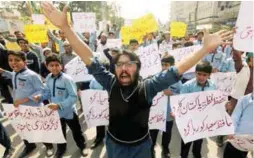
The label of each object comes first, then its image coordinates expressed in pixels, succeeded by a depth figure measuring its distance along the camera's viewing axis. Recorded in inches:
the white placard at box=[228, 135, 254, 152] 58.7
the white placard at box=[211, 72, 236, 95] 109.3
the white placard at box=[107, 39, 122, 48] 163.8
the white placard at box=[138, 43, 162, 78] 109.6
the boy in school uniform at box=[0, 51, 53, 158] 87.1
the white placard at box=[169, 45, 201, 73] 127.2
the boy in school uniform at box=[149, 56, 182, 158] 89.4
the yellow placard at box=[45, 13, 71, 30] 219.3
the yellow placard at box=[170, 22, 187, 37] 222.8
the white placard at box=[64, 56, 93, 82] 124.2
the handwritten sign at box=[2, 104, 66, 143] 82.5
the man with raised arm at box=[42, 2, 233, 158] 48.0
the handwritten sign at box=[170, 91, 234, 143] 71.0
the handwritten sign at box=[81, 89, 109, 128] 94.6
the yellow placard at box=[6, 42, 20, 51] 138.9
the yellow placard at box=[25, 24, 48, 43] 171.5
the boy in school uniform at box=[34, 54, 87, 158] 85.3
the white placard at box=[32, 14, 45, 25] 213.8
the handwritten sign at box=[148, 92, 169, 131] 88.2
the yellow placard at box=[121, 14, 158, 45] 165.2
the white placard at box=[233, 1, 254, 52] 47.1
